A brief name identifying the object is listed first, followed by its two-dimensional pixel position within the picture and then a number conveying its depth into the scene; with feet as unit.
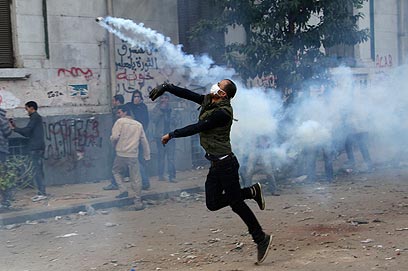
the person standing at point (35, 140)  32.50
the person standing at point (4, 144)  29.48
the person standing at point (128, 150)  30.86
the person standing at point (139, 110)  36.11
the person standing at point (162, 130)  38.06
